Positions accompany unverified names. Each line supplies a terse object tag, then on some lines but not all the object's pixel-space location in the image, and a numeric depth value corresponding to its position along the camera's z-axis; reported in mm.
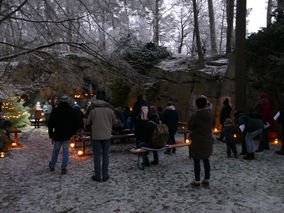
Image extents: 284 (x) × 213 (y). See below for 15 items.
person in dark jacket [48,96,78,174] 5668
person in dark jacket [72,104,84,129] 8969
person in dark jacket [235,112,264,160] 6766
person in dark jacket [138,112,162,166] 5910
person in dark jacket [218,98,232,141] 9609
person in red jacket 8078
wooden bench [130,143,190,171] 5776
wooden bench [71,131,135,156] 7765
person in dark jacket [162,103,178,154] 7836
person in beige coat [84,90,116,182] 5105
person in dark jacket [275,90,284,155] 7422
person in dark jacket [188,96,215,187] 4570
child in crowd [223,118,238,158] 7062
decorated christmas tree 12969
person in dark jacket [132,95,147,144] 6320
